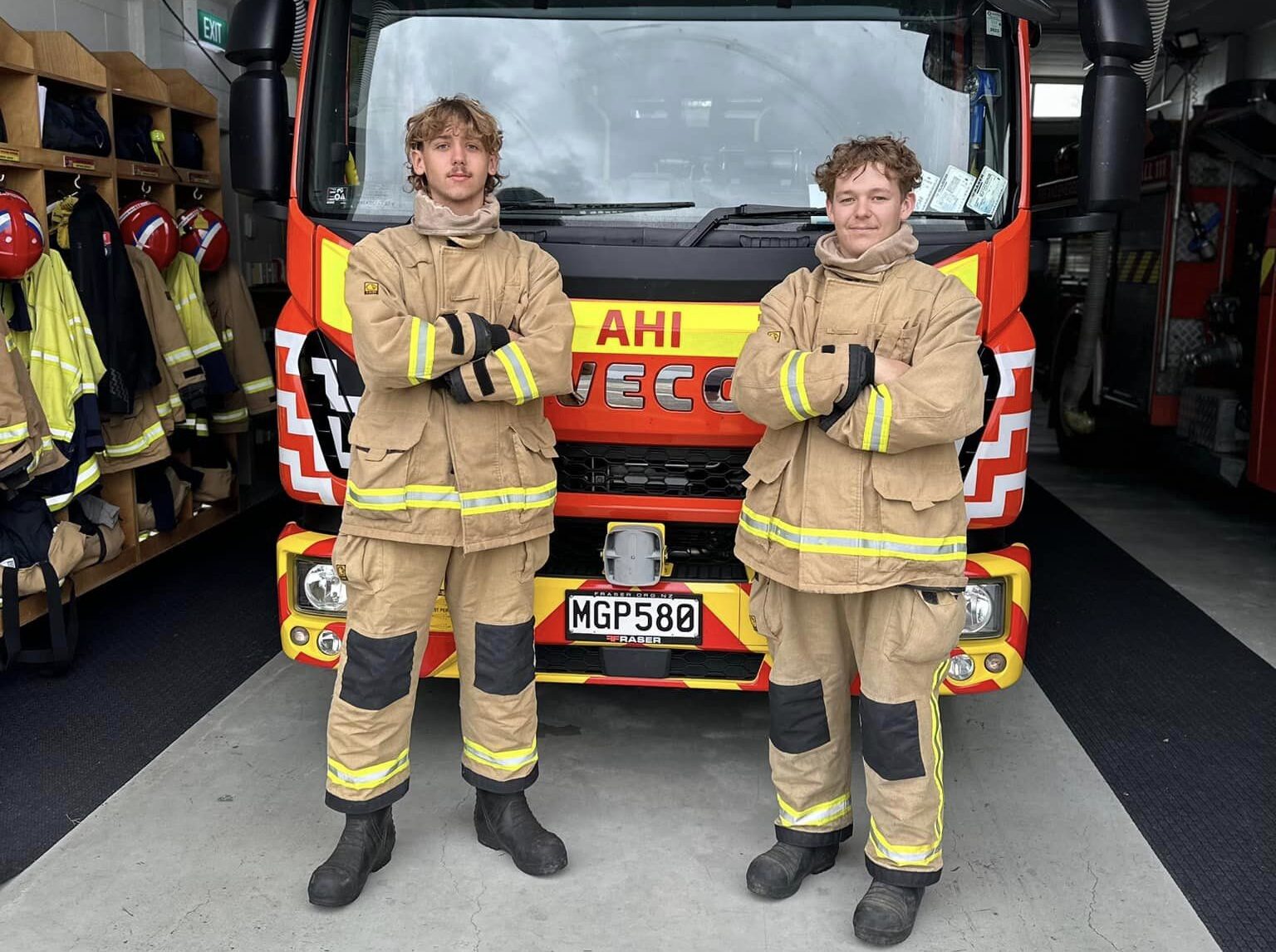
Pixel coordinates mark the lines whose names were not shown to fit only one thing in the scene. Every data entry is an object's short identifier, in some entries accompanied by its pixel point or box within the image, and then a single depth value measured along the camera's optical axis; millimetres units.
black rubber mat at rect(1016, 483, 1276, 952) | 3115
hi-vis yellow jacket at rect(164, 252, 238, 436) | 5703
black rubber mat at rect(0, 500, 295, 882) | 3452
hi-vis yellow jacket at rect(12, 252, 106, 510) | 4344
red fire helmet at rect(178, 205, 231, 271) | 5926
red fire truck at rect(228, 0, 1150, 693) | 3174
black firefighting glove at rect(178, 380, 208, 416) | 5492
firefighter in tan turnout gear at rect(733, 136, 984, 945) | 2586
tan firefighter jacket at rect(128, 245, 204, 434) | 5230
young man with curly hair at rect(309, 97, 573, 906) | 2736
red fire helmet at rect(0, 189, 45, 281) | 3961
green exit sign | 7191
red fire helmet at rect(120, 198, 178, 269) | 5324
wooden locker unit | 4531
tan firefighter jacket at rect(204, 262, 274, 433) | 6223
